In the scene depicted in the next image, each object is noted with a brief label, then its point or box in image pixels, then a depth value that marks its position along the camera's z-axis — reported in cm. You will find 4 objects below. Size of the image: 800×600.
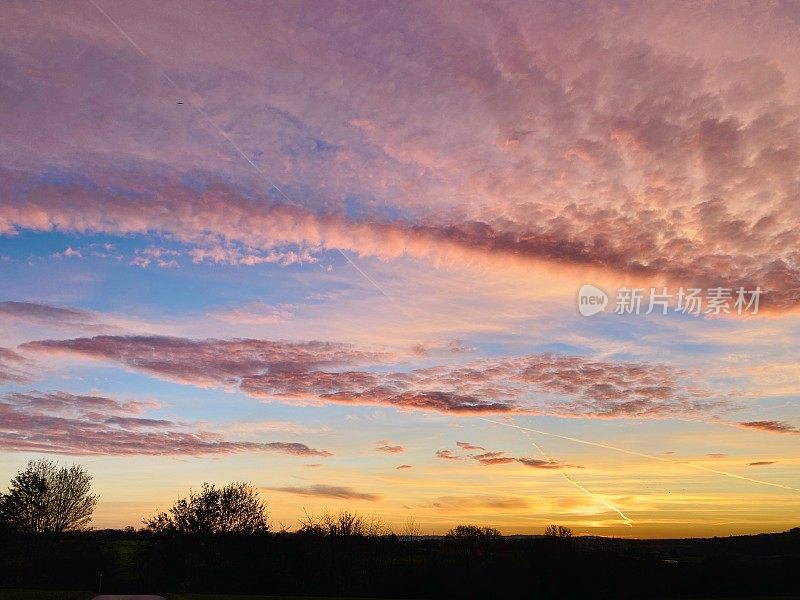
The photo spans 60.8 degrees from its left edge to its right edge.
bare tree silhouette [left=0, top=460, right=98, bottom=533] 6262
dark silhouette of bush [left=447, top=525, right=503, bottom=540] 7838
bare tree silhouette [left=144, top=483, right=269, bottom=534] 6606
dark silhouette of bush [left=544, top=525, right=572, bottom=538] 8169
